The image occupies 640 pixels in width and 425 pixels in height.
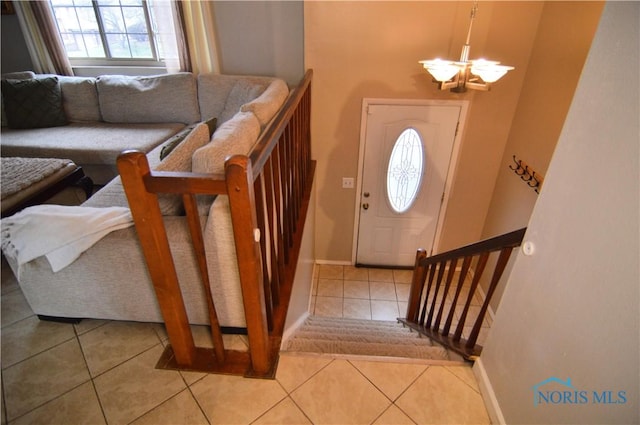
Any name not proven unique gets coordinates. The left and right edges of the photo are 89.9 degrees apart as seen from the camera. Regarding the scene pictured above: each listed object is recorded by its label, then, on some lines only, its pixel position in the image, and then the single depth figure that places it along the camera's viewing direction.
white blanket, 1.37
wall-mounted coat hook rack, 2.60
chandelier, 2.02
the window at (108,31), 3.71
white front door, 3.17
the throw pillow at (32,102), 3.30
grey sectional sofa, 1.42
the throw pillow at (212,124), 2.22
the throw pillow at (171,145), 1.96
